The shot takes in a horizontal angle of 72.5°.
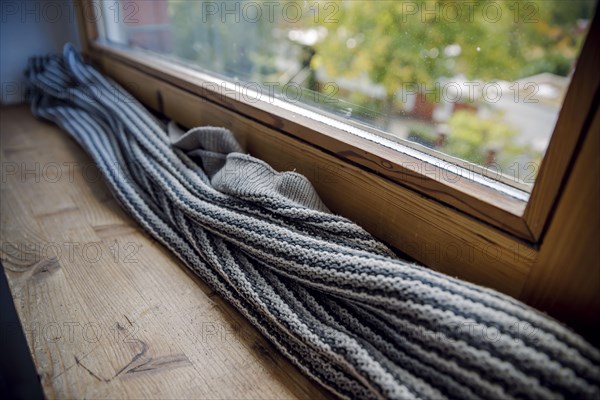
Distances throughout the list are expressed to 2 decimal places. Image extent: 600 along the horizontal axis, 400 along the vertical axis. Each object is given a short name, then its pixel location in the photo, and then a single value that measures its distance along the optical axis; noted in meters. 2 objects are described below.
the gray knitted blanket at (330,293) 0.31
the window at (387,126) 0.37
